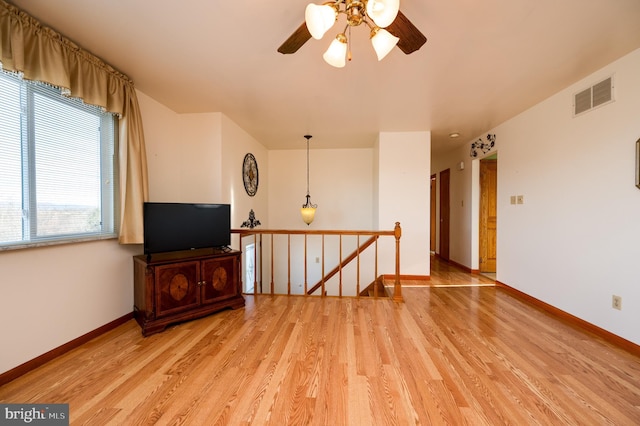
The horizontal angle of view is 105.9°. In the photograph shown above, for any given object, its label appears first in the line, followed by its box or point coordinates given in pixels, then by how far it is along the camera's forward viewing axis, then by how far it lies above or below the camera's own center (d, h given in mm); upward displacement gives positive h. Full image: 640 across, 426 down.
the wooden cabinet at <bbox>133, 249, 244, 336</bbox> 2207 -757
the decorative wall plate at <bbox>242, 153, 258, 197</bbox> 4047 +655
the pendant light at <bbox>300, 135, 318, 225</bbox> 4141 -37
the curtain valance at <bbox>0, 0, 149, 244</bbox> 1510 +1004
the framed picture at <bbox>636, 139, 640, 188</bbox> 1934 +374
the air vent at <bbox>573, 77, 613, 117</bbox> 2139 +1061
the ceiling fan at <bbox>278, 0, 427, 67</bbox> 1156 +1000
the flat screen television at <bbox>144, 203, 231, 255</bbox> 2271 -156
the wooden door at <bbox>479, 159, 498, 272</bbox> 4434 -72
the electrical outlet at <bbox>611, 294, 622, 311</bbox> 2053 -796
